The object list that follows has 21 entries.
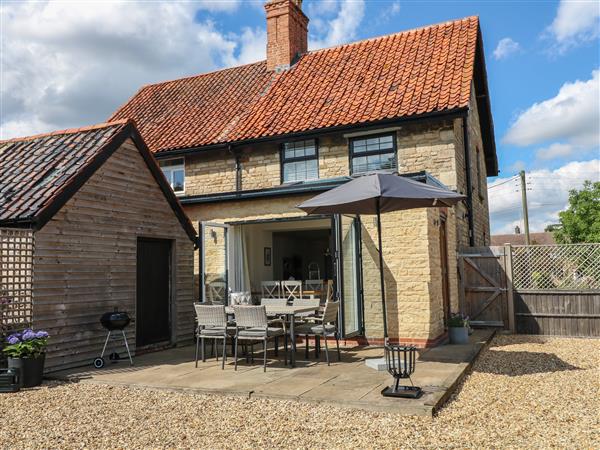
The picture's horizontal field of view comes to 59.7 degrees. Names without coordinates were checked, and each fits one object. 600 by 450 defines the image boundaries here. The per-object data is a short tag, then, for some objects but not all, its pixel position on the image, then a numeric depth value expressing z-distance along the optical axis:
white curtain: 11.31
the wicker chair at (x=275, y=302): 9.61
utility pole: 23.62
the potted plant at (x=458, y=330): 10.03
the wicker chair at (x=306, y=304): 8.94
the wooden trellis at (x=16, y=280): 7.33
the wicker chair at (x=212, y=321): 8.20
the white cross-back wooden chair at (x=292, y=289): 13.87
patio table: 7.95
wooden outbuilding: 7.62
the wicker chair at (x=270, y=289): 14.39
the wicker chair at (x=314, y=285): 15.31
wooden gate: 11.86
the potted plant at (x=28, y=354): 6.98
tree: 29.00
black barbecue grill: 8.14
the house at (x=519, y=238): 62.84
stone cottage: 9.93
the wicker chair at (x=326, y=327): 8.24
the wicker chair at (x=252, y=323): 7.84
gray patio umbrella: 6.73
